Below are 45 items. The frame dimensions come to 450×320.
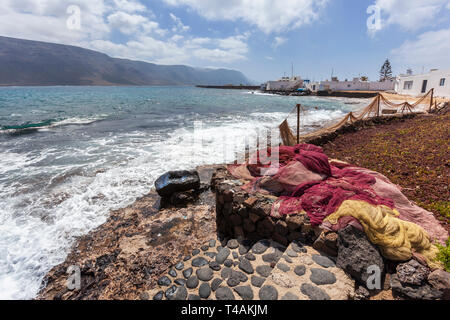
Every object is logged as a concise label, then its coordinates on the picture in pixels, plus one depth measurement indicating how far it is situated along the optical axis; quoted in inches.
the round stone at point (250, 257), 121.2
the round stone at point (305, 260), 106.8
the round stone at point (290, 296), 90.0
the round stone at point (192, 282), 110.5
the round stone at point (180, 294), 104.8
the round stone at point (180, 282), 114.8
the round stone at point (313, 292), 88.8
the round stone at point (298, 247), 115.6
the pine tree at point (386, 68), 2923.2
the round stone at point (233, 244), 137.6
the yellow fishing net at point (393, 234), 101.1
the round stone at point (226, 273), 113.5
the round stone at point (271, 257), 118.5
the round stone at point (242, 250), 131.1
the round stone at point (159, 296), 107.5
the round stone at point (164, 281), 117.0
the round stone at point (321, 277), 95.9
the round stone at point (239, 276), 109.0
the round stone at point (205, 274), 114.4
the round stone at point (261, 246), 126.5
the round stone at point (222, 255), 126.5
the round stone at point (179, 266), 128.1
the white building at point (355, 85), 2136.6
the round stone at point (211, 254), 134.9
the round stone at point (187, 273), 119.8
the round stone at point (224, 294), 100.2
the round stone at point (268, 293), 93.0
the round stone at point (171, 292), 106.6
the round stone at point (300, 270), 100.8
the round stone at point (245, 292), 97.5
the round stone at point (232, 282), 106.5
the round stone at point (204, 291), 103.0
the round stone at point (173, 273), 122.9
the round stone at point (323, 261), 104.4
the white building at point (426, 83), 1022.0
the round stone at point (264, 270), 110.0
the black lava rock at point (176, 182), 225.9
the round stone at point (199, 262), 127.3
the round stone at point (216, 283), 107.1
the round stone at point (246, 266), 113.5
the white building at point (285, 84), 2684.5
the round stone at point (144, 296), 109.5
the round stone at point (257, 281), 103.9
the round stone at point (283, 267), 103.7
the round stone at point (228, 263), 120.7
